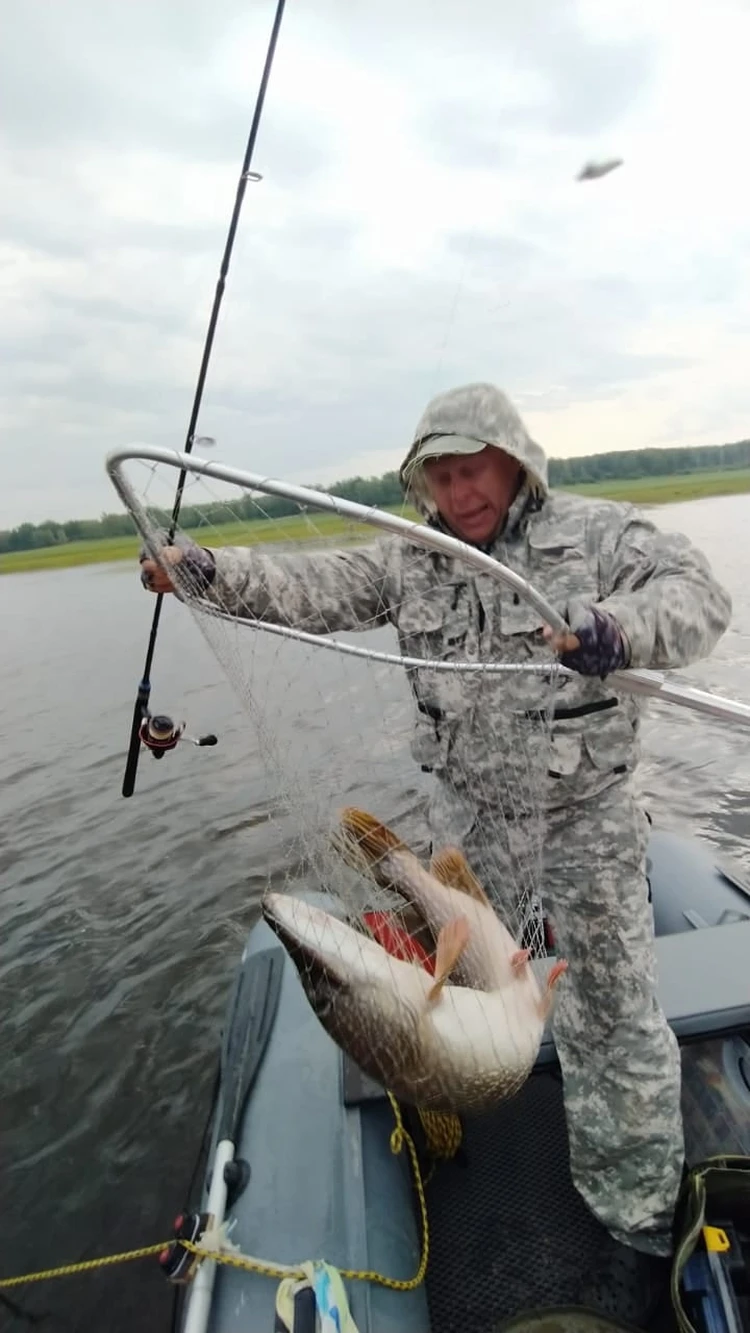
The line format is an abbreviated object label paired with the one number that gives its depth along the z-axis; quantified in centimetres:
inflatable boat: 255
